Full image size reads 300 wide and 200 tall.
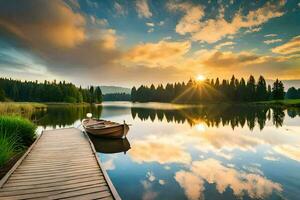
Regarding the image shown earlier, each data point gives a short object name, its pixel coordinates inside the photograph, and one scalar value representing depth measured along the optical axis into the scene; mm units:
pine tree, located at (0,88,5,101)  77812
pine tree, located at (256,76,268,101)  102312
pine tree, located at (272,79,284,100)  91875
